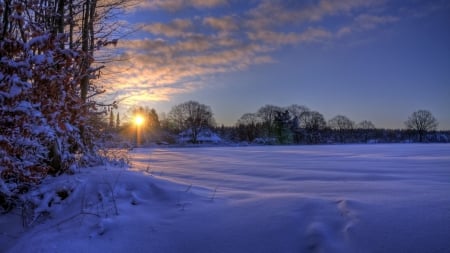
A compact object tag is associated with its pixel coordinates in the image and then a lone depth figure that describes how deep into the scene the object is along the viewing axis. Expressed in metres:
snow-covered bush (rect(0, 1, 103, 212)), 2.92
